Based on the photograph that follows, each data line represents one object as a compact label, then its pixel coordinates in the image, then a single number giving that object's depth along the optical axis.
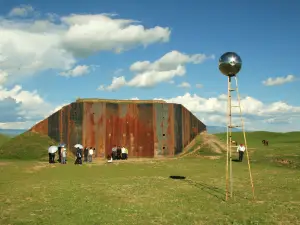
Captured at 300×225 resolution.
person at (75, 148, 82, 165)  27.62
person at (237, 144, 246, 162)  29.52
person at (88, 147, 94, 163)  29.36
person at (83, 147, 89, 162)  30.18
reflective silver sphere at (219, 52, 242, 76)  15.41
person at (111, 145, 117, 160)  31.69
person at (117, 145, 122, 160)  31.83
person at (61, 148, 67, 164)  27.81
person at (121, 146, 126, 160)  31.65
